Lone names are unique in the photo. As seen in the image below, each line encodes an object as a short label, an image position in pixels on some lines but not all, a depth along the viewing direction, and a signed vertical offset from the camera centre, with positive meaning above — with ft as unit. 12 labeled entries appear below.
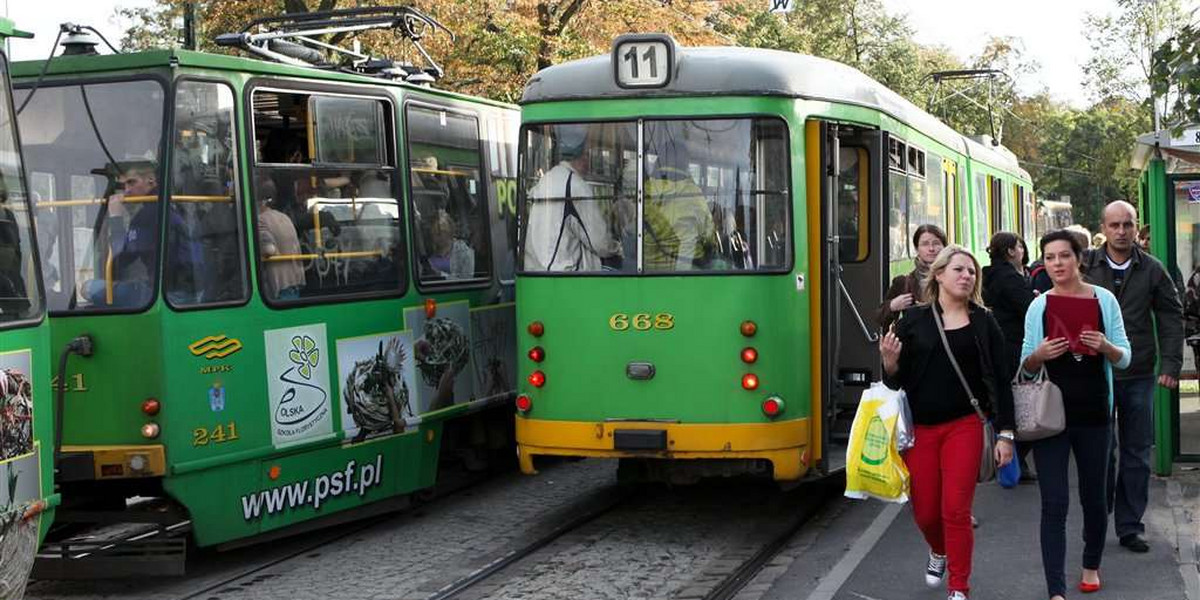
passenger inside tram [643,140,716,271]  31.27 +0.25
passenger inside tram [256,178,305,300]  30.35 -0.02
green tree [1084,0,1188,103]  176.55 +18.39
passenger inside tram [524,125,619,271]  31.91 +0.44
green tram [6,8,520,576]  28.09 -0.73
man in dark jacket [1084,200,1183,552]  27.45 -2.40
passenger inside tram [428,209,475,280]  36.29 -0.24
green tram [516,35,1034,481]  31.04 -0.59
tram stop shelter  35.04 -0.07
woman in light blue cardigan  23.52 -2.63
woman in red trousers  23.35 -2.45
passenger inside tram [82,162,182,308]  28.17 +0.24
